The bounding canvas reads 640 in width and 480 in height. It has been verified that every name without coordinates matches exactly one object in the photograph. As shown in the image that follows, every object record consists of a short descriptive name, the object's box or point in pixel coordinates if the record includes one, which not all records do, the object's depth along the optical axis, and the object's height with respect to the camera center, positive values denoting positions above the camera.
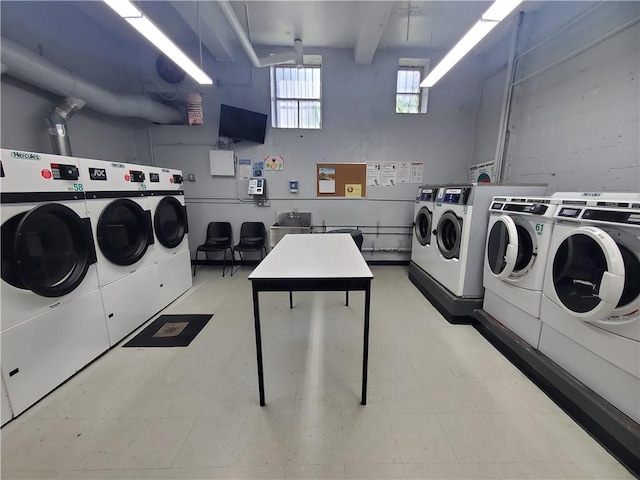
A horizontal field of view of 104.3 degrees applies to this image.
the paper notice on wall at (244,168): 4.23 +0.40
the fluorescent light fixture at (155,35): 1.77 +1.31
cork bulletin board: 4.29 +0.20
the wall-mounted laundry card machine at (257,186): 4.19 +0.09
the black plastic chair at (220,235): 4.25 -0.76
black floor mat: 2.30 -1.37
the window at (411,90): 4.15 +1.69
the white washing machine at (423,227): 3.25 -0.48
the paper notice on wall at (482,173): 3.72 +0.31
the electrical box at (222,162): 4.16 +0.49
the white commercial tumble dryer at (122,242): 2.07 -0.48
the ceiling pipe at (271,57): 2.93 +1.79
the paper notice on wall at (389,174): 4.30 +0.31
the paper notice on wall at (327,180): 4.29 +0.20
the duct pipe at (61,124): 2.67 +0.71
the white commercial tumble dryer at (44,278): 1.48 -0.58
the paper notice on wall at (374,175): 4.30 +0.29
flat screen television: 3.95 +1.07
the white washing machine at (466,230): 2.39 -0.39
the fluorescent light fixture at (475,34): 1.71 +1.28
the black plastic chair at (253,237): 4.19 -0.78
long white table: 1.43 -0.48
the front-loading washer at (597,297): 1.25 -0.58
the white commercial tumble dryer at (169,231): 2.81 -0.49
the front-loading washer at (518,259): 1.79 -0.52
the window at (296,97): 4.14 +1.56
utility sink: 4.42 -0.48
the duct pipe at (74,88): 2.24 +1.15
